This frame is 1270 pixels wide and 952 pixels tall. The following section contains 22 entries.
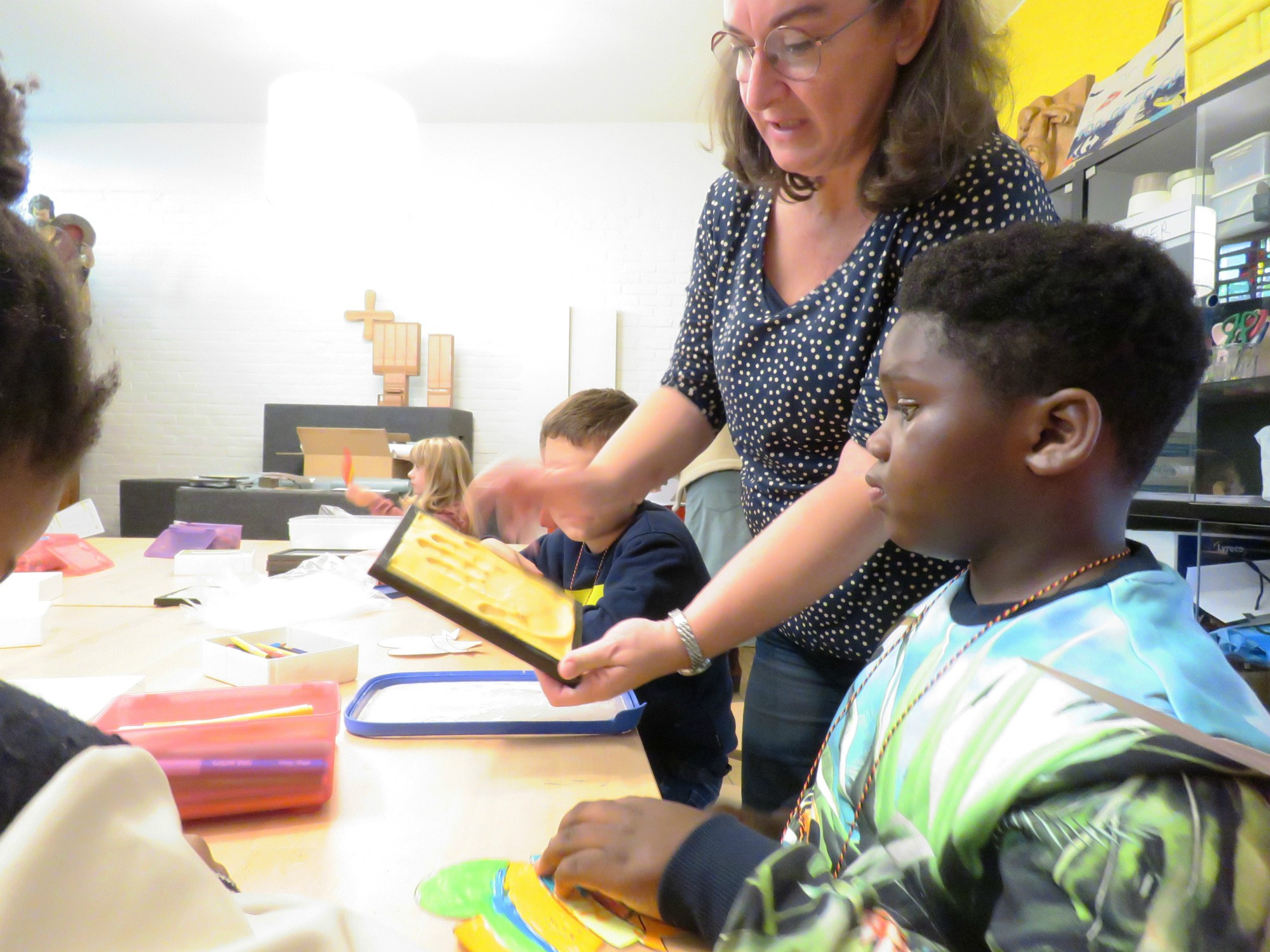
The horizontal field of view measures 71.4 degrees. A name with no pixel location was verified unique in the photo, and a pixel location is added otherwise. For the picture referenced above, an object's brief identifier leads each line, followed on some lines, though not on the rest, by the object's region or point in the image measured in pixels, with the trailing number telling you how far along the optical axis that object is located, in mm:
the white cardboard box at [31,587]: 1523
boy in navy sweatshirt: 1312
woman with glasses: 899
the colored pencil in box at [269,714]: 802
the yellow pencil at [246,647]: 1104
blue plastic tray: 931
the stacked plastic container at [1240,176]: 2234
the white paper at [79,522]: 2293
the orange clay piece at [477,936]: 550
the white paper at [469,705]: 985
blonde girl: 2639
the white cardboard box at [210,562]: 2006
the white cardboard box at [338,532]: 2270
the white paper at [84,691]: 868
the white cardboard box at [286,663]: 1080
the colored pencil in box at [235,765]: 712
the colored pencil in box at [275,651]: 1097
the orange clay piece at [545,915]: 562
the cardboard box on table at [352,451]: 4652
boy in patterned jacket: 422
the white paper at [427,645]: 1321
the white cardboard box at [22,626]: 1331
